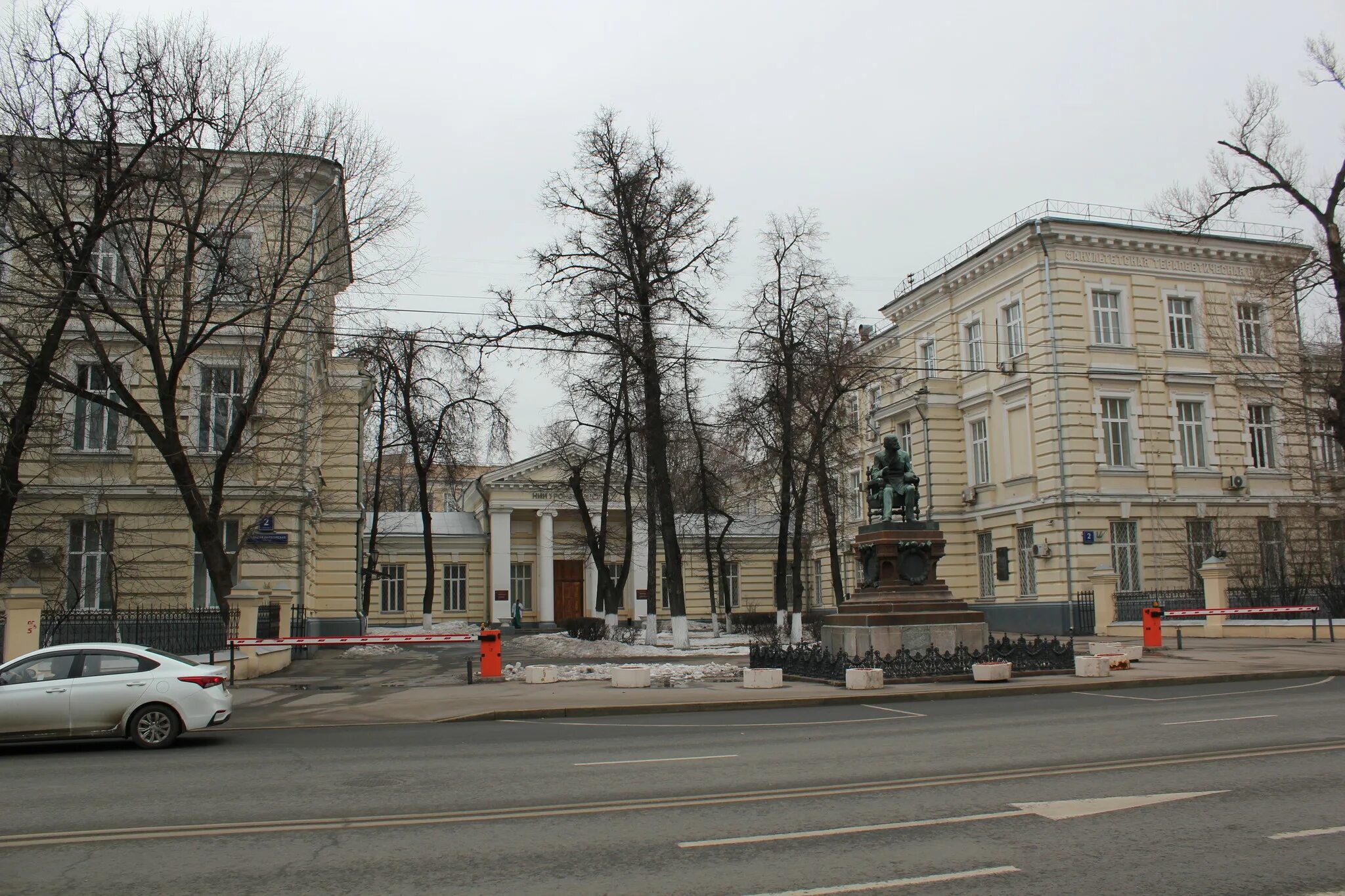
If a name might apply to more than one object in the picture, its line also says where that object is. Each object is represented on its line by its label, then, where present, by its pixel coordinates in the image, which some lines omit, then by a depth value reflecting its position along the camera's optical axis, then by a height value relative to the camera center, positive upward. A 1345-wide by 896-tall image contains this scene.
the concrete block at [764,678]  19.20 -1.77
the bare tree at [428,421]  38.78 +6.19
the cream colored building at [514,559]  53.00 +1.31
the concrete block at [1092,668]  19.84 -1.77
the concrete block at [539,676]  21.39 -1.82
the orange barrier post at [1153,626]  26.44 -1.38
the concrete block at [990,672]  19.41 -1.75
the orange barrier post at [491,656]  22.52 -1.49
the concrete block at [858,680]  18.31 -1.75
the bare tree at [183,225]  20.66 +7.83
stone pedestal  20.88 -0.58
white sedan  12.77 -1.23
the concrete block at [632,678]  19.45 -1.73
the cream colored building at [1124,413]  36.19 +5.55
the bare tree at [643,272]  30.25 +8.80
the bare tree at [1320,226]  25.62 +8.19
